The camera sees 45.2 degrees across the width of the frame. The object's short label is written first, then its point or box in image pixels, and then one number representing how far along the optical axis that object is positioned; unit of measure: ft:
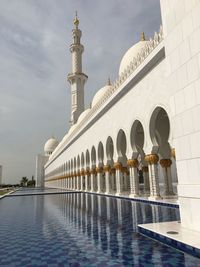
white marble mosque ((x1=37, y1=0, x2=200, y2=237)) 15.62
